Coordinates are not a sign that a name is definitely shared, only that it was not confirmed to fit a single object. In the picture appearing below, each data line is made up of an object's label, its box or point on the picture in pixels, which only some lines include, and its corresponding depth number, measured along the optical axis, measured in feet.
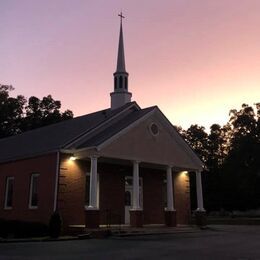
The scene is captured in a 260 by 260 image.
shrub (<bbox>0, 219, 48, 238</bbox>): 45.56
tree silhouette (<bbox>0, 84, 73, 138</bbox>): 125.35
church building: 54.20
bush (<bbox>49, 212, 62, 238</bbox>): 46.01
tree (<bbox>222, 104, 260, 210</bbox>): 120.50
